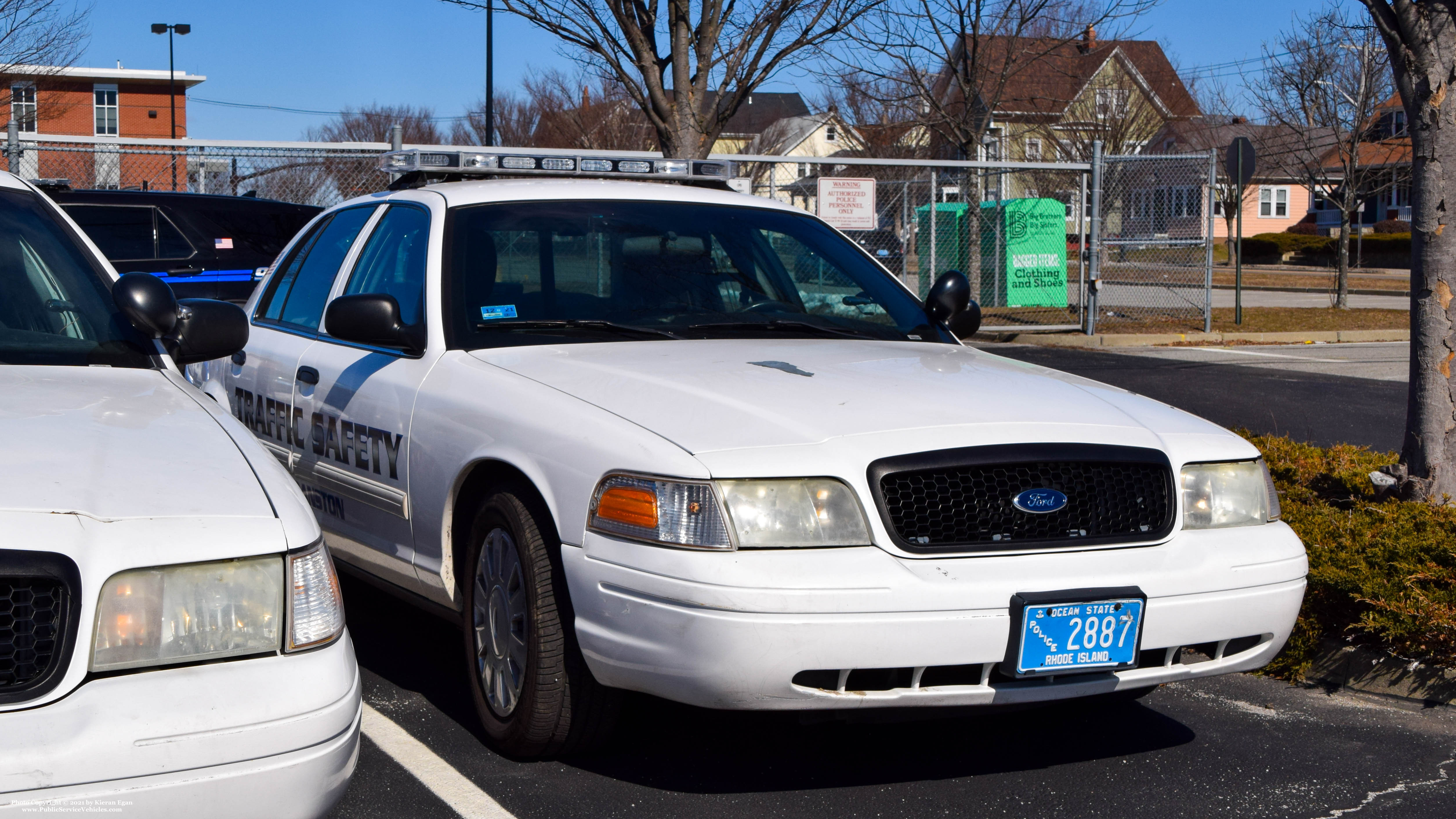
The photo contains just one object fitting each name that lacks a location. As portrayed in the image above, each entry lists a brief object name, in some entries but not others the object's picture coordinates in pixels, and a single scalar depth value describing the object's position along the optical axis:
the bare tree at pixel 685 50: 13.15
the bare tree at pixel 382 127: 49.59
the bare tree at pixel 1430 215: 5.77
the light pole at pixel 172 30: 53.09
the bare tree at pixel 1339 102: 23.78
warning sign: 15.30
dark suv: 10.23
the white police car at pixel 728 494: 3.12
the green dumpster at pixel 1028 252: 19.39
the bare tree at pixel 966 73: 19.50
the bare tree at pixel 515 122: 43.59
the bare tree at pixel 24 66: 19.86
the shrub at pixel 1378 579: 4.49
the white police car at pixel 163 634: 2.20
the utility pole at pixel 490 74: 26.00
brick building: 15.06
